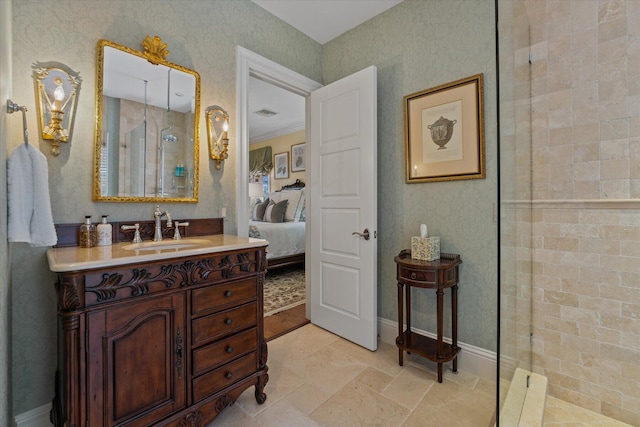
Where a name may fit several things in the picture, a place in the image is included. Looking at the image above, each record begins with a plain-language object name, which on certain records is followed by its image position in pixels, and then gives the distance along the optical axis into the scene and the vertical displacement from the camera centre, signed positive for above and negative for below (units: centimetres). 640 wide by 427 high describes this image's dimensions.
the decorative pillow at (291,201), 507 +23
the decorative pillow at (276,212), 509 +3
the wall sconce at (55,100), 148 +61
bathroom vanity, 114 -56
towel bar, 124 +47
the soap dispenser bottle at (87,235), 154 -11
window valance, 666 +125
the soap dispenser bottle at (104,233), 160 -11
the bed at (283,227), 429 -21
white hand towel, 117 +7
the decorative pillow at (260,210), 552 +7
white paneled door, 235 +4
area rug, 332 -105
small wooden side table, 194 -58
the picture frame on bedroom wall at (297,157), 600 +121
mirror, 170 +58
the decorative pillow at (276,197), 548 +33
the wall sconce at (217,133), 213 +62
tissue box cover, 206 -26
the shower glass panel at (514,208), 116 +3
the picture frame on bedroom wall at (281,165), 632 +110
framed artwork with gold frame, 202 +62
